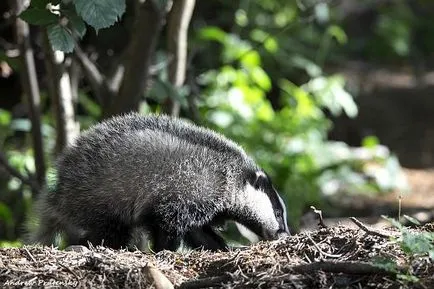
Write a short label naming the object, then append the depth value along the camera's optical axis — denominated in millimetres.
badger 11094
